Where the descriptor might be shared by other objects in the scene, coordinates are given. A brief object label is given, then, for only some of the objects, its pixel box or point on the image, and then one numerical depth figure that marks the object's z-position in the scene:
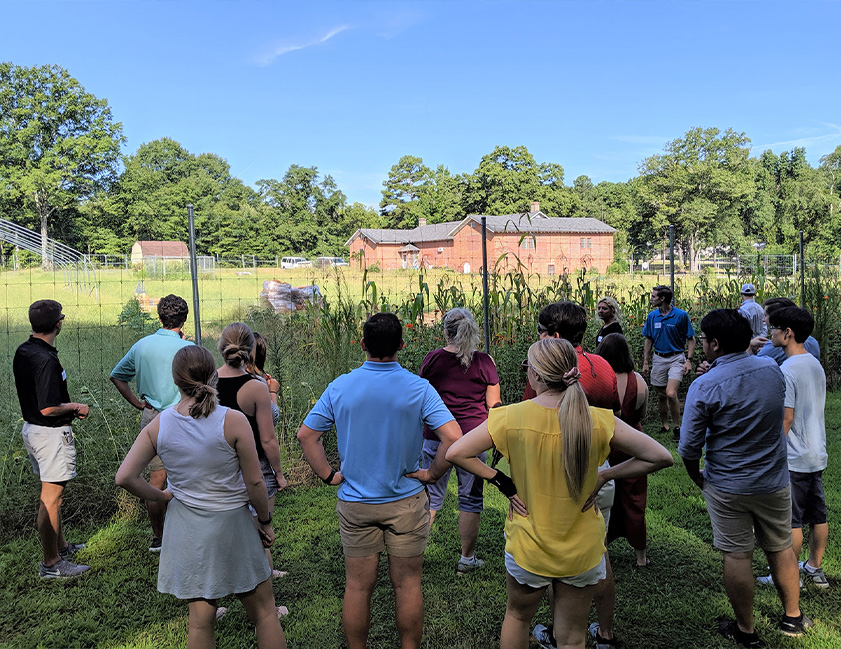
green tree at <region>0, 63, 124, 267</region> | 48.09
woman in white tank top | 2.42
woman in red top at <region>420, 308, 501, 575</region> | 3.64
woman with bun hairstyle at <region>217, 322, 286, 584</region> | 3.12
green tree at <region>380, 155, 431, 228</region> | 73.50
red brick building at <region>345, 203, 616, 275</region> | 45.94
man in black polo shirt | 3.67
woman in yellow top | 2.15
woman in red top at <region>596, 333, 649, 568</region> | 3.43
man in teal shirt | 3.90
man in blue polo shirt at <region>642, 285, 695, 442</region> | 6.98
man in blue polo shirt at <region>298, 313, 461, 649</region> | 2.64
